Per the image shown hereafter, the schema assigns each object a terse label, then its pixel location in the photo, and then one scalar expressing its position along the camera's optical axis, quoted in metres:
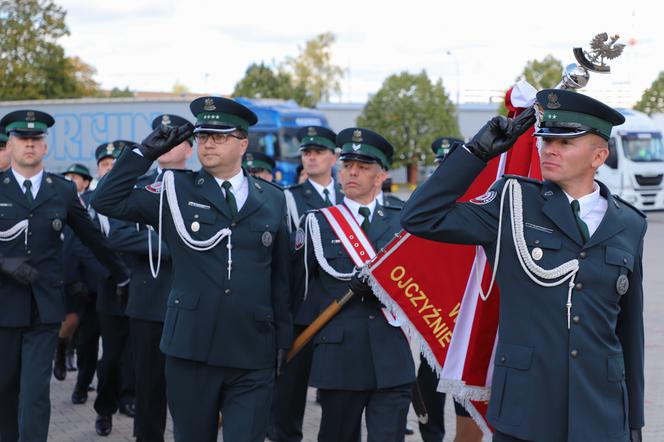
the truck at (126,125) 26.59
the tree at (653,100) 46.50
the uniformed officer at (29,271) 5.90
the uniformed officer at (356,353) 5.26
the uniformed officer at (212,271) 4.82
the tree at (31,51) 42.31
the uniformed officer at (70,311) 8.05
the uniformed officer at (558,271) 3.64
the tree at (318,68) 83.94
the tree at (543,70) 49.72
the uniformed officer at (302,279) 5.69
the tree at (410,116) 51.47
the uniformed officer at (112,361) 7.30
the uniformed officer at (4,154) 7.66
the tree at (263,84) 63.69
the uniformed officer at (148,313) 6.41
